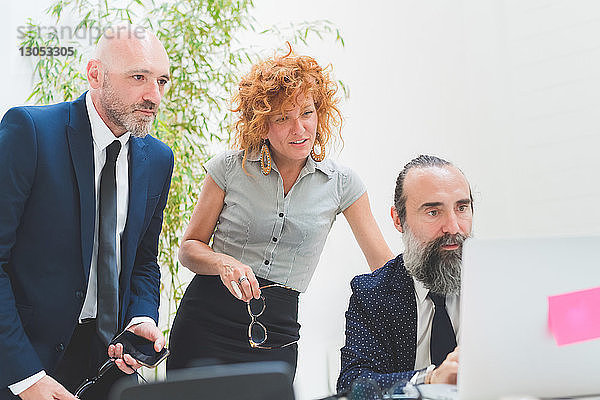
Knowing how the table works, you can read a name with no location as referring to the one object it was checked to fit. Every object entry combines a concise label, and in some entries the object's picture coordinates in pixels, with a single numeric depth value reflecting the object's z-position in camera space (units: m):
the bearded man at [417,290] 1.91
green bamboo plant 3.44
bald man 1.88
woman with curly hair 2.40
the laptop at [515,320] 1.29
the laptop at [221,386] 1.09
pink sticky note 1.31
